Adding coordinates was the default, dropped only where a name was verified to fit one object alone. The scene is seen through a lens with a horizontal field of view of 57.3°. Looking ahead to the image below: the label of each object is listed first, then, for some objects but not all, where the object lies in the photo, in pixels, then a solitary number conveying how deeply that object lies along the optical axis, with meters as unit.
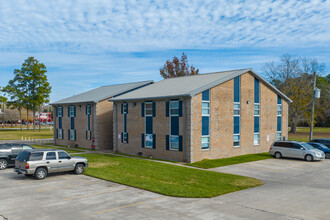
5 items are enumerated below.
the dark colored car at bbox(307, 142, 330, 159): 30.69
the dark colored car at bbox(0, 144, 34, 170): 22.89
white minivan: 28.13
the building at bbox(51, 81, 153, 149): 37.31
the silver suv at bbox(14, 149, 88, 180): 18.34
